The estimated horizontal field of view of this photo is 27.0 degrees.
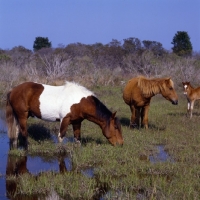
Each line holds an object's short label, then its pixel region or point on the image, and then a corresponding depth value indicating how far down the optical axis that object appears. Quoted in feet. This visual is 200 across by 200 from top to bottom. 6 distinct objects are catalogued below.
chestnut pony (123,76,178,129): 36.65
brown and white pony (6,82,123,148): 29.17
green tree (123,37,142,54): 145.27
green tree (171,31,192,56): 171.58
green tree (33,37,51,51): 201.35
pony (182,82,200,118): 48.27
